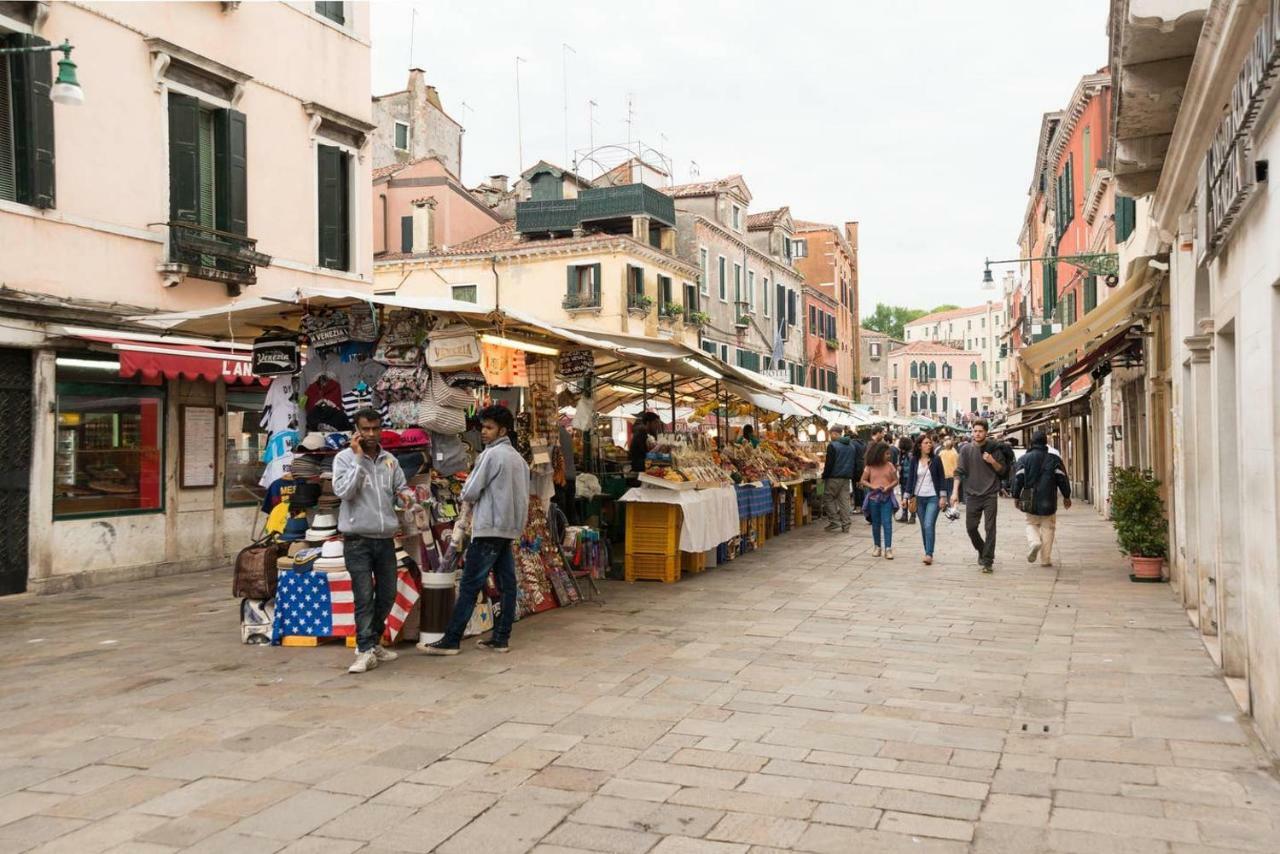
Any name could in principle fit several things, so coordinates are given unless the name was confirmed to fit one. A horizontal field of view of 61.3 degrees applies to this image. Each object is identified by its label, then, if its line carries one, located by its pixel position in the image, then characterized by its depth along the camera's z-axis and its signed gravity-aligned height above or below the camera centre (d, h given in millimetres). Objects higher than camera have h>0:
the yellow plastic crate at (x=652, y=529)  11422 -806
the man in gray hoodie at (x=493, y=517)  7402 -428
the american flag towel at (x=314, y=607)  7770 -1081
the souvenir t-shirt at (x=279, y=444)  8789 +111
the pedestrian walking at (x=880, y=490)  13305 -491
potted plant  11094 -820
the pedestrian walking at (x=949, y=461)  19812 -208
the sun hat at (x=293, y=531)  7996 -547
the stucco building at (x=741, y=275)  37875 +6796
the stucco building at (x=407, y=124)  35938 +11187
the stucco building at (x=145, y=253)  10820 +2374
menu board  12531 +148
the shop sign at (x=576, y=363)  10398 +882
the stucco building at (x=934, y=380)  96875 +6284
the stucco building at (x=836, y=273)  54719 +9206
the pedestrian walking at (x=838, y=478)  16766 -425
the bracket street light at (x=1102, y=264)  17391 +3049
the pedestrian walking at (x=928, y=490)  13094 -491
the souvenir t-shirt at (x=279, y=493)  8164 -274
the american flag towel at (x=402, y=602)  7750 -1055
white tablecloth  11305 -666
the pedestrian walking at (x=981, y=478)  12422 -333
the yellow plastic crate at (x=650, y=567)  11391 -1209
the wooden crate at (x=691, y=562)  12016 -1220
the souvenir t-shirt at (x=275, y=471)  8555 -106
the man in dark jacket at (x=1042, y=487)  12203 -438
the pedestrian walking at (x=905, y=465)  19734 -311
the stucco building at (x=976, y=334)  94500 +11841
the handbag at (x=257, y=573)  7801 -837
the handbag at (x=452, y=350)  8117 +793
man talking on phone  6973 -452
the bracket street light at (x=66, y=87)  8359 +2989
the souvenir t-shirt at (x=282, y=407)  8703 +409
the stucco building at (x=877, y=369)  75750 +6015
